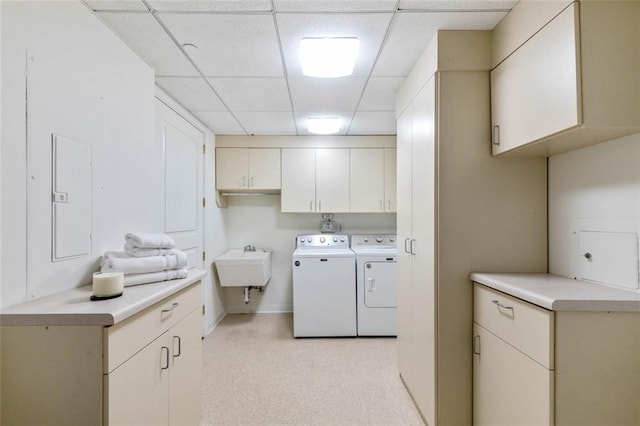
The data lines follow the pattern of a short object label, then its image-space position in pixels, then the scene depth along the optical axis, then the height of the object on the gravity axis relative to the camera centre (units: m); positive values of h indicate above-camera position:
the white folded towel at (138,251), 1.35 -0.17
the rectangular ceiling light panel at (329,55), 1.58 +0.93
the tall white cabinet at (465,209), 1.54 +0.03
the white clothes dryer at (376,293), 3.00 -0.81
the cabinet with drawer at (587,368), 1.02 -0.55
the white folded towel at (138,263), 1.25 -0.22
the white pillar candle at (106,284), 1.05 -0.25
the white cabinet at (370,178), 3.50 +0.45
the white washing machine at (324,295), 2.99 -0.83
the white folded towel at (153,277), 1.26 -0.29
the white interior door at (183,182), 2.33 +0.31
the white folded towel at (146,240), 1.33 -0.12
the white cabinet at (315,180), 3.48 +0.43
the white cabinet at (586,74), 1.04 +0.53
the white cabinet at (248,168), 3.45 +0.57
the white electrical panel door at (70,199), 1.14 +0.07
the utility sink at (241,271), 3.19 -0.62
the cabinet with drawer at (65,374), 0.90 -0.50
